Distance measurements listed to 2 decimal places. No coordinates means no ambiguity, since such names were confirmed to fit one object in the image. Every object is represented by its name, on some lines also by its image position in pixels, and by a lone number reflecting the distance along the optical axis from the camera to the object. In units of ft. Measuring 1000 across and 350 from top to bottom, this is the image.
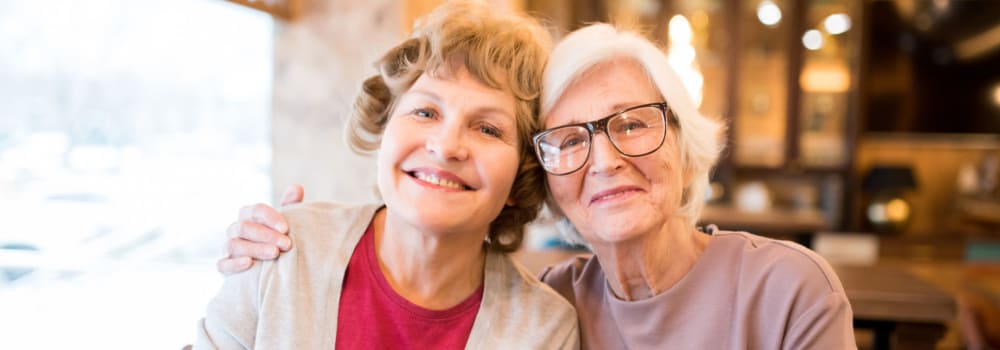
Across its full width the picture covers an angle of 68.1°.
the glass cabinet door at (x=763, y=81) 19.12
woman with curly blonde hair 4.25
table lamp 18.74
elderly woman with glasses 4.23
